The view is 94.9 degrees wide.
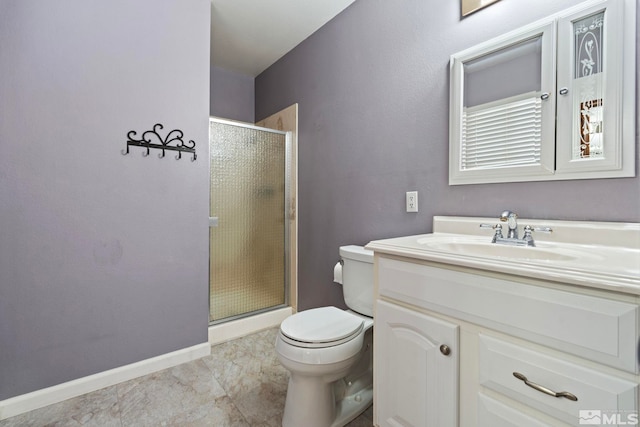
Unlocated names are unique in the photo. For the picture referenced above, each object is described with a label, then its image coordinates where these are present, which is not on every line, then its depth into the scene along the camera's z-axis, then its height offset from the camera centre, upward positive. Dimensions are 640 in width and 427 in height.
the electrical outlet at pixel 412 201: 1.56 +0.06
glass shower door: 2.12 -0.07
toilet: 1.18 -0.62
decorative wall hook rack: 1.64 +0.40
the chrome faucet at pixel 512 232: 1.10 -0.08
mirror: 0.98 +0.43
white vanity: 0.62 -0.31
